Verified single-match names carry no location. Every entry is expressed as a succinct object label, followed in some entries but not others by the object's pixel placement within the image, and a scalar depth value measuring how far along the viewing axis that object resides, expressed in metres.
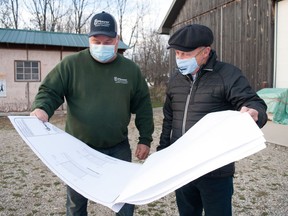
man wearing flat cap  1.73
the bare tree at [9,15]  27.96
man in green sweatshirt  2.14
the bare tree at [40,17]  28.80
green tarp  6.29
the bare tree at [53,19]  29.36
